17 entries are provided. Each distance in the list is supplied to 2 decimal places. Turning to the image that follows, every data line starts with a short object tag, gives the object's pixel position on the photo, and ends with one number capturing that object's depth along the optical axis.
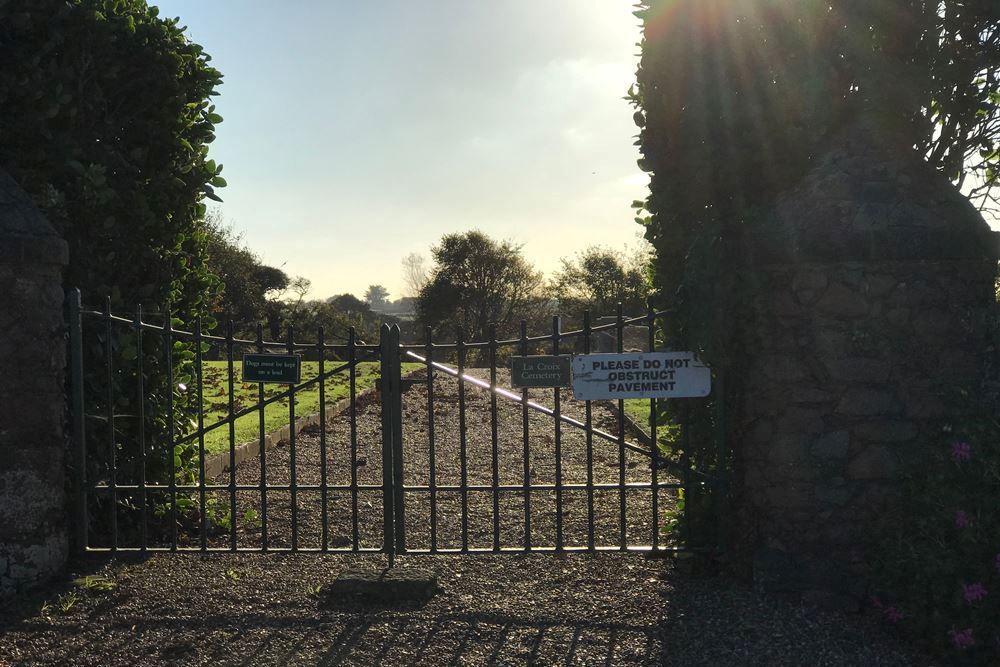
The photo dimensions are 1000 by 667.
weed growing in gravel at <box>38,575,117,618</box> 4.68
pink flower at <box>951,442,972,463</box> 4.22
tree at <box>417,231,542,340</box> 33.16
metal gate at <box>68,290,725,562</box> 5.18
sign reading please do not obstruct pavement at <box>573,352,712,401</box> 4.96
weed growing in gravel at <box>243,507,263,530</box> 6.52
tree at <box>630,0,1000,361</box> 4.74
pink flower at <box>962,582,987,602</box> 3.82
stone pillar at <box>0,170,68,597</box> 4.91
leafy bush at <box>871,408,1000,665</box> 3.83
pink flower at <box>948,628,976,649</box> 3.78
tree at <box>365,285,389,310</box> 140.50
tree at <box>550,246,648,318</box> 32.66
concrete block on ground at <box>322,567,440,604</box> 4.78
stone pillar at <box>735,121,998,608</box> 4.51
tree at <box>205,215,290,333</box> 30.00
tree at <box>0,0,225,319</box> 5.41
